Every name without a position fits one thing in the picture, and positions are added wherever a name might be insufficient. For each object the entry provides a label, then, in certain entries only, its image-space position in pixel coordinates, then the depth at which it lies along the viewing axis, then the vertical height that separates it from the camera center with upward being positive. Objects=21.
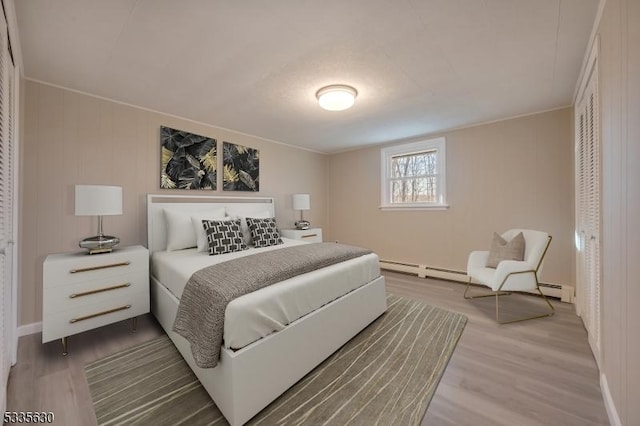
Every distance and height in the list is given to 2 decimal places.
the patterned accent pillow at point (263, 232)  3.02 -0.24
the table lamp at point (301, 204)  4.30 +0.15
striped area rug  1.40 -1.12
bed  1.34 -0.74
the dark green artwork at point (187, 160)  3.06 +0.68
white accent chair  2.56 -0.63
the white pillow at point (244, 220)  3.18 -0.09
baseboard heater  2.94 -0.94
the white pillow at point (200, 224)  2.71 -0.12
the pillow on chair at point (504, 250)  2.80 -0.43
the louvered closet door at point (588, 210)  1.82 +0.01
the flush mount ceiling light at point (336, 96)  2.35 +1.09
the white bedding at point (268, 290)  1.37 -0.54
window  3.94 +0.61
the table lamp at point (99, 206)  2.15 +0.07
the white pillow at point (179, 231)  2.79 -0.20
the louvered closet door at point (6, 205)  1.41 +0.06
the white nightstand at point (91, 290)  1.96 -0.64
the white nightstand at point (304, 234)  4.09 -0.36
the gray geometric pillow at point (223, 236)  2.59 -0.25
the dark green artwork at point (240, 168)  3.63 +0.68
